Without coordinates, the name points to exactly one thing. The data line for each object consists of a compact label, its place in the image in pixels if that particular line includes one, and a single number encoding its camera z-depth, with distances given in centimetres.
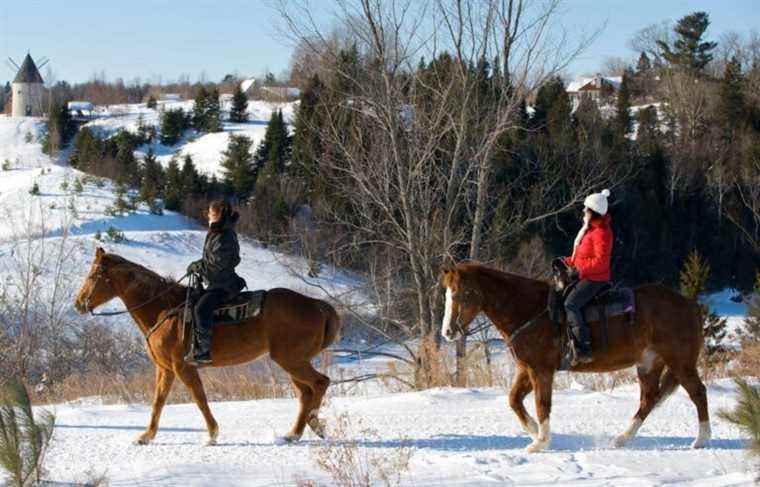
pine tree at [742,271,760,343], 2995
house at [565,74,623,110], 7139
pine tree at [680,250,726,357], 3045
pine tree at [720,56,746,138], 5657
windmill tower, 7656
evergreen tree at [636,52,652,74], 7812
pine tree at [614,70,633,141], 4947
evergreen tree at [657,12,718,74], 7175
